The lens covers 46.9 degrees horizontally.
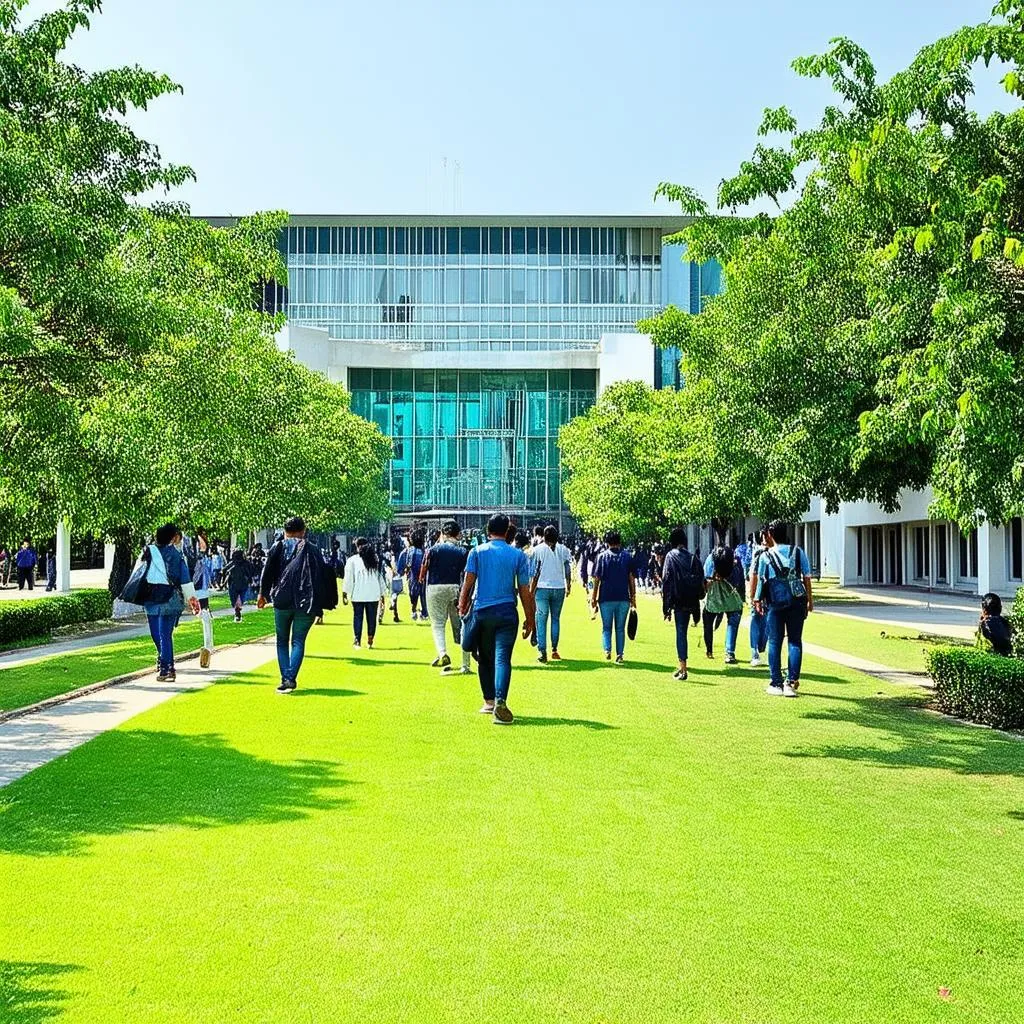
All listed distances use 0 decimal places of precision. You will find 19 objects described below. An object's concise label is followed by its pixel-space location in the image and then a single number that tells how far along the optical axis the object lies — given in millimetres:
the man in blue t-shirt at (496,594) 10695
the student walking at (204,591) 16062
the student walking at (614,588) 15875
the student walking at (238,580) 26250
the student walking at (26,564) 39219
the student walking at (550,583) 16516
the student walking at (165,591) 13523
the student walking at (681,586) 14930
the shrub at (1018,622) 14188
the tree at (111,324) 12211
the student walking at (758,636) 16625
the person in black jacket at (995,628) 12852
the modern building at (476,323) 81250
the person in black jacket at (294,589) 12789
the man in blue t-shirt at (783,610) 13203
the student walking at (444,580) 15055
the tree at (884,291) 8219
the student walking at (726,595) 16297
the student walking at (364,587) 18125
